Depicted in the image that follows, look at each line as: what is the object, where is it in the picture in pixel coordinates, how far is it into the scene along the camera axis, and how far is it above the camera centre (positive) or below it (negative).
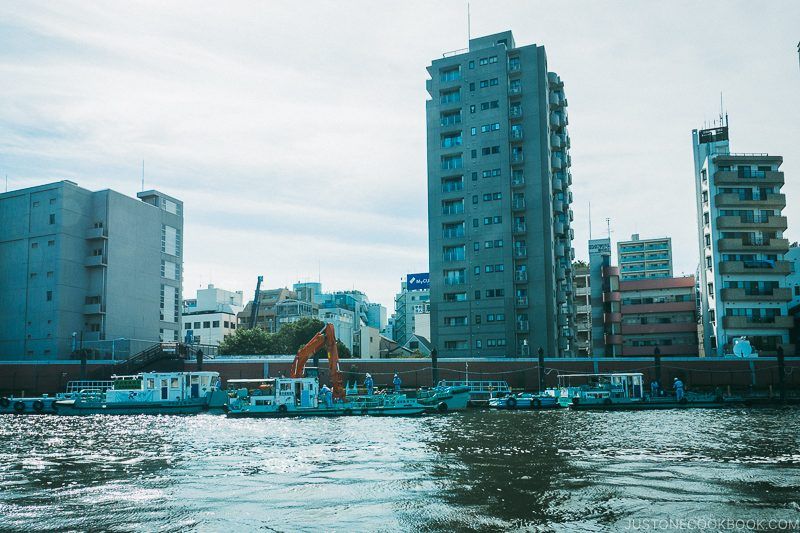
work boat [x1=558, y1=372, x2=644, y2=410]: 56.59 -3.71
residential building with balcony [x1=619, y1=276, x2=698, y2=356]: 96.44 +4.75
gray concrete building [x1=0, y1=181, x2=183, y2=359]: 82.12 +10.13
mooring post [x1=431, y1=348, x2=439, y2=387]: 65.69 -1.63
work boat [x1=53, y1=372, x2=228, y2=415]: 56.31 -3.66
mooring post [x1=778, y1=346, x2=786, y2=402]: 60.12 -2.48
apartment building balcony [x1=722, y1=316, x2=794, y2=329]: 80.31 +3.09
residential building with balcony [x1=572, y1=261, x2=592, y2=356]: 118.69 +7.49
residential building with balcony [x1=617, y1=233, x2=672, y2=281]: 145.25 +19.54
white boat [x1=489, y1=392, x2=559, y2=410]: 57.44 -4.32
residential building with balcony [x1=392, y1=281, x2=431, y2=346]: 136.25 +8.31
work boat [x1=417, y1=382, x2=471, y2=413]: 53.94 -3.79
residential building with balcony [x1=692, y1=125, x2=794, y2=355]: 80.69 +11.65
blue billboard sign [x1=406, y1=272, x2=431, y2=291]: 136.25 +13.98
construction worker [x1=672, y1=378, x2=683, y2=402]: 57.12 -3.34
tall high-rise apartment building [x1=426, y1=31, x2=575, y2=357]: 85.31 +18.71
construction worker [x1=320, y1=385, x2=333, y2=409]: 52.59 -3.42
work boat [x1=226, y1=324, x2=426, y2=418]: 50.53 -3.88
